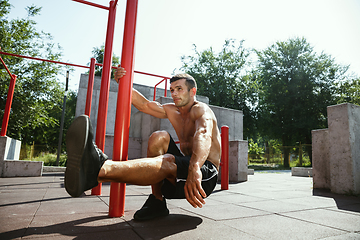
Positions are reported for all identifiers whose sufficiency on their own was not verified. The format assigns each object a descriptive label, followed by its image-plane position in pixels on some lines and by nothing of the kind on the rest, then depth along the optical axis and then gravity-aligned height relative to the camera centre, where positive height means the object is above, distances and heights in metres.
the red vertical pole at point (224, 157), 4.03 -0.04
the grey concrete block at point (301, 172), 8.03 -0.48
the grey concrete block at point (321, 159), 4.24 +0.00
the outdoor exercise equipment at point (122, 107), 1.85 +0.39
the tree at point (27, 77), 12.08 +4.11
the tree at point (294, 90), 18.48 +5.86
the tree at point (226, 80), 18.48 +6.58
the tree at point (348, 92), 18.92 +5.72
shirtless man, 1.27 -0.05
